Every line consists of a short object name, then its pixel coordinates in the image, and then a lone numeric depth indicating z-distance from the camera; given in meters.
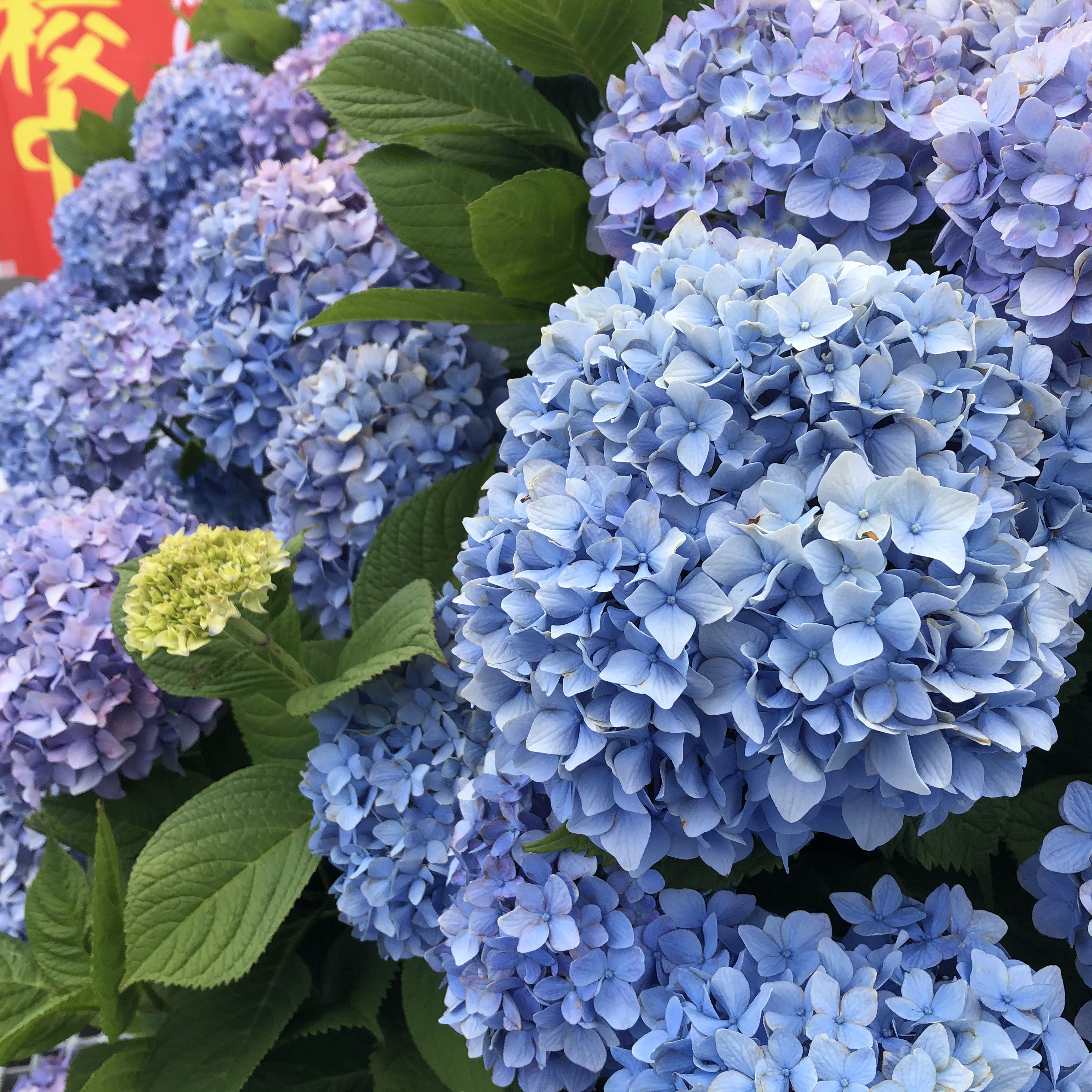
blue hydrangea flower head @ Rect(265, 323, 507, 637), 0.75
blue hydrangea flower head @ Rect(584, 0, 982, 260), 0.56
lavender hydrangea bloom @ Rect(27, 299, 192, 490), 0.92
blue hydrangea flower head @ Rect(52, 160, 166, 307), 1.17
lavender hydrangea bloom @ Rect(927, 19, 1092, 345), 0.49
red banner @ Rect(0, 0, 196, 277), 1.57
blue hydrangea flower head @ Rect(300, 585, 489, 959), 0.61
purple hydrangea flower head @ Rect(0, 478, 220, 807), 0.69
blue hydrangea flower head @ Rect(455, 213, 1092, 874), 0.39
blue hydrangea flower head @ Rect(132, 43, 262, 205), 1.10
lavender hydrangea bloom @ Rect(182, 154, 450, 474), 0.79
